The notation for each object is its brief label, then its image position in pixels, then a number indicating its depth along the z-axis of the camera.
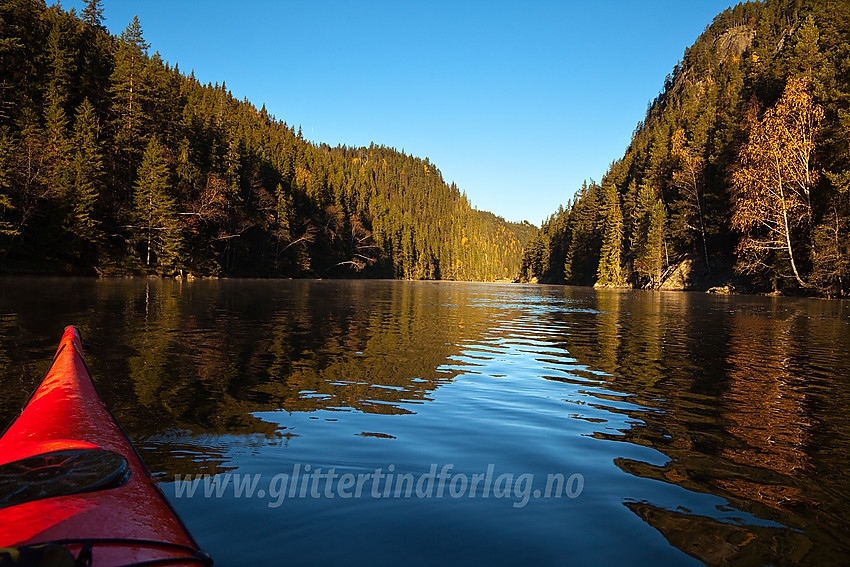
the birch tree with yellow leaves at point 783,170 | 38.38
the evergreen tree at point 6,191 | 37.19
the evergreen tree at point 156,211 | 49.72
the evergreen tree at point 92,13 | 71.06
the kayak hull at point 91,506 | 2.12
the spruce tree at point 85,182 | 43.22
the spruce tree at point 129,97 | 54.34
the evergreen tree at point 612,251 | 83.75
